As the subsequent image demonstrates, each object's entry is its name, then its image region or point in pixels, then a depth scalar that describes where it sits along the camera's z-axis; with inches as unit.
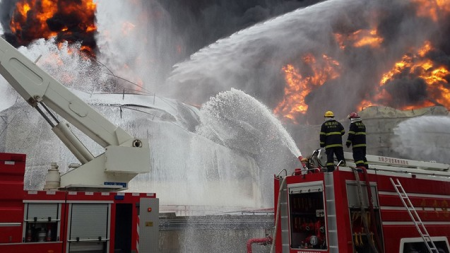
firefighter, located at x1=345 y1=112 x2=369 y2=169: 356.5
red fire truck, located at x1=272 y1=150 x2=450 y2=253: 290.0
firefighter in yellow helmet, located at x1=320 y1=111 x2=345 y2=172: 343.0
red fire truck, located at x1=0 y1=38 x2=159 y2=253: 305.1
